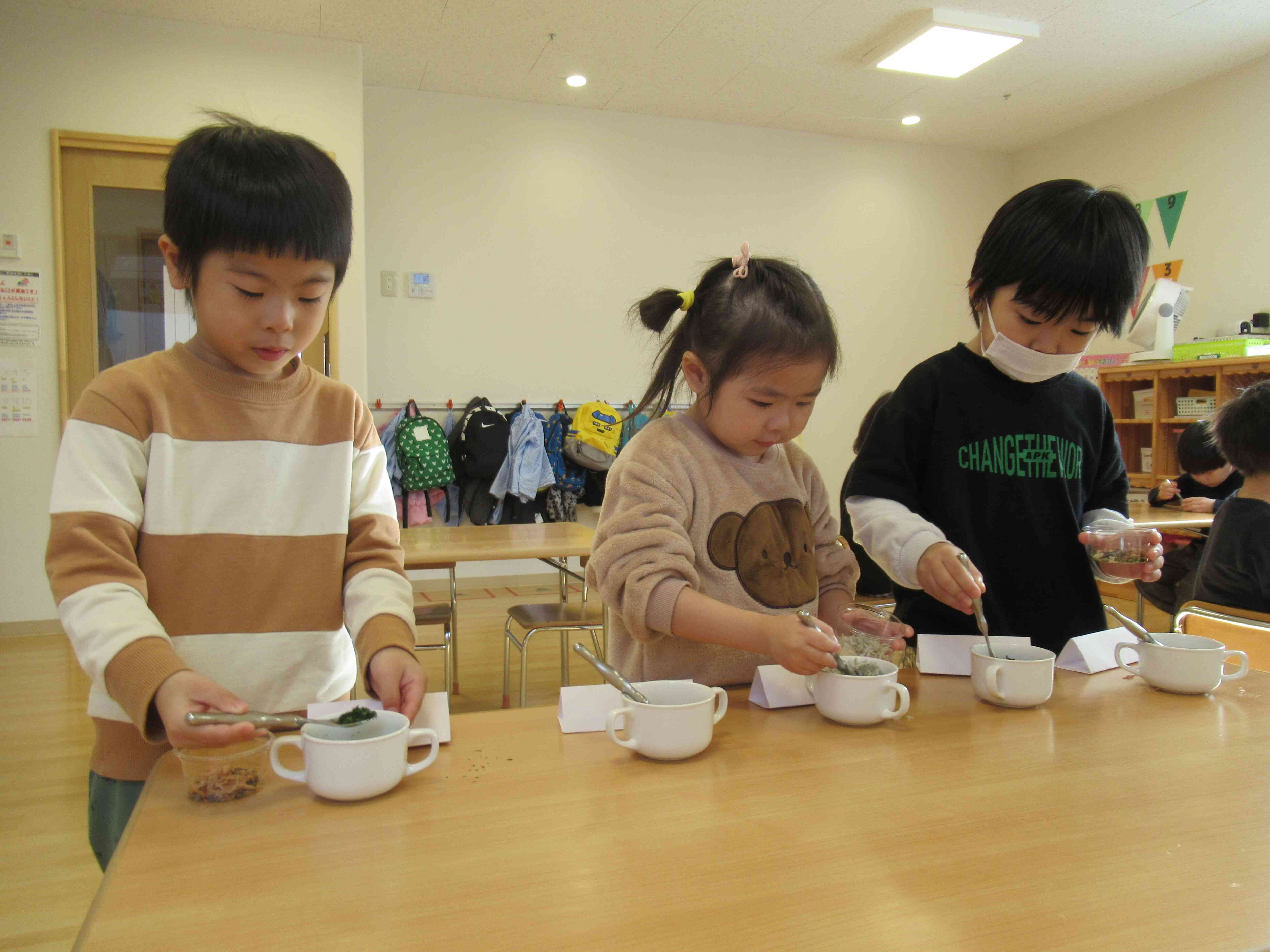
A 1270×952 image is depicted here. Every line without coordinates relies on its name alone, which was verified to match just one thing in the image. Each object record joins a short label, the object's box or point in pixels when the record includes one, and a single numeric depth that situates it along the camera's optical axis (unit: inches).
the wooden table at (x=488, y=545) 106.7
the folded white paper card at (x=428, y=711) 30.9
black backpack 190.4
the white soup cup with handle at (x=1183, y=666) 38.3
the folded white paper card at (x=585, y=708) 33.5
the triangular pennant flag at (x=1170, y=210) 204.2
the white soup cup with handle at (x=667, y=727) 29.9
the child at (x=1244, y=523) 85.7
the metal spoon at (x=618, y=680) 32.5
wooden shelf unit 173.9
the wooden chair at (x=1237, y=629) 59.7
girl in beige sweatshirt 38.9
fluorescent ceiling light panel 164.9
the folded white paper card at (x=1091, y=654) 42.4
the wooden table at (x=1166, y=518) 125.4
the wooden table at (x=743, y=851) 20.1
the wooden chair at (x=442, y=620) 107.8
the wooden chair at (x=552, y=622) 106.7
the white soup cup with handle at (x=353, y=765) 26.2
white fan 189.3
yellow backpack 198.2
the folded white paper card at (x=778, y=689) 36.5
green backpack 185.8
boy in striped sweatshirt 33.4
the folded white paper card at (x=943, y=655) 42.3
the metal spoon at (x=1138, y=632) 40.8
